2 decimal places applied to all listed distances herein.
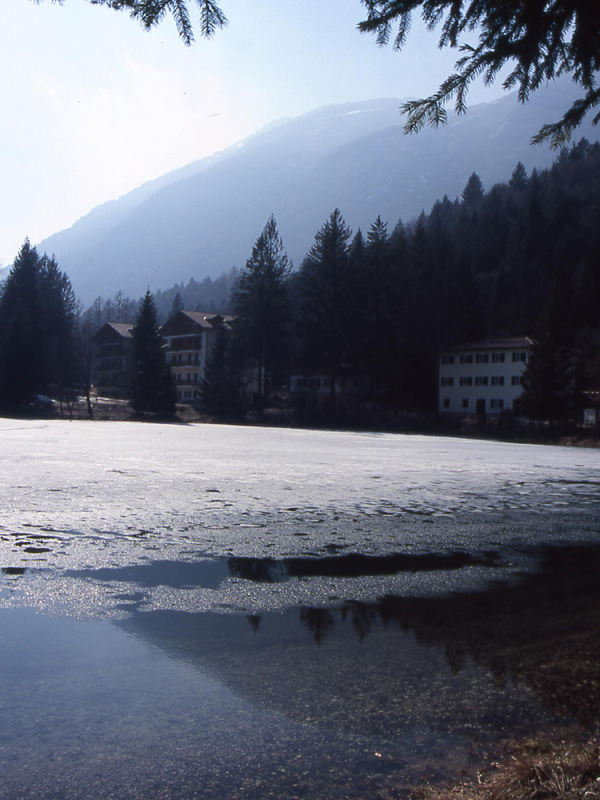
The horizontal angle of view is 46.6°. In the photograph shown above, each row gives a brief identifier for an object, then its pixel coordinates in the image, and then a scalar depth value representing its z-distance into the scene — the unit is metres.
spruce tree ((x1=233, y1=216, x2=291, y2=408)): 81.06
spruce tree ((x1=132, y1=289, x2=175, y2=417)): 77.12
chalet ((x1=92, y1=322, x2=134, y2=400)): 117.19
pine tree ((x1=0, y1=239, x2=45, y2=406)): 76.00
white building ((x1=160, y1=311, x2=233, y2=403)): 106.81
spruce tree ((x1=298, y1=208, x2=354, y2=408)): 77.44
